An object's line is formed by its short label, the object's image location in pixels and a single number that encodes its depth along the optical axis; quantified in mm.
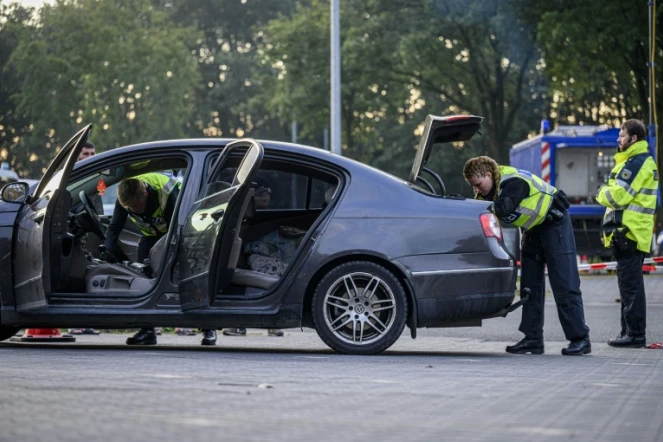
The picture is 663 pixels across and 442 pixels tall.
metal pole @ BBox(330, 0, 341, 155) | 28500
